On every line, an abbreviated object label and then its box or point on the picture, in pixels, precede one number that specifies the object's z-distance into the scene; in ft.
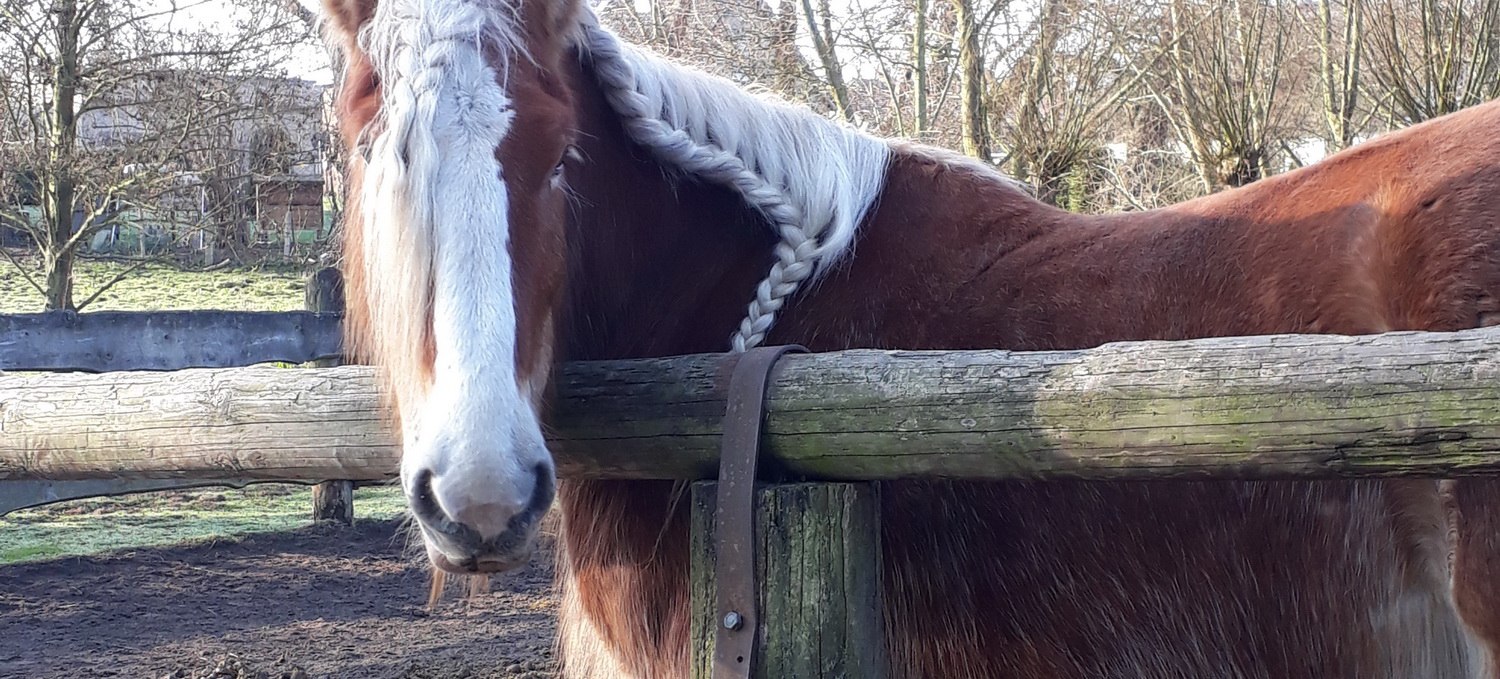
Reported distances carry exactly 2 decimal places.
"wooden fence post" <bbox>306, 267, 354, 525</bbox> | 25.25
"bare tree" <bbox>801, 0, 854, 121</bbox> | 35.69
